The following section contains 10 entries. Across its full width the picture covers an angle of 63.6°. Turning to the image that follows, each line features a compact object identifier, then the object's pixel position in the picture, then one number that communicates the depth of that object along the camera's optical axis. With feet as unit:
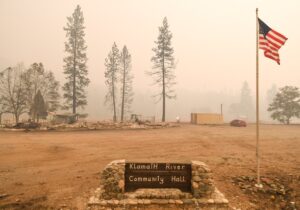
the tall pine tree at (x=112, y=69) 165.68
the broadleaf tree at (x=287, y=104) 161.68
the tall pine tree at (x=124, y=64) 167.94
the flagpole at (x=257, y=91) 33.19
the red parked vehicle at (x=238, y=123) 124.26
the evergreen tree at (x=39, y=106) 137.26
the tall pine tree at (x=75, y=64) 134.92
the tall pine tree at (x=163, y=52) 139.54
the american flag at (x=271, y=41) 33.19
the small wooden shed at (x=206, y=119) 137.49
